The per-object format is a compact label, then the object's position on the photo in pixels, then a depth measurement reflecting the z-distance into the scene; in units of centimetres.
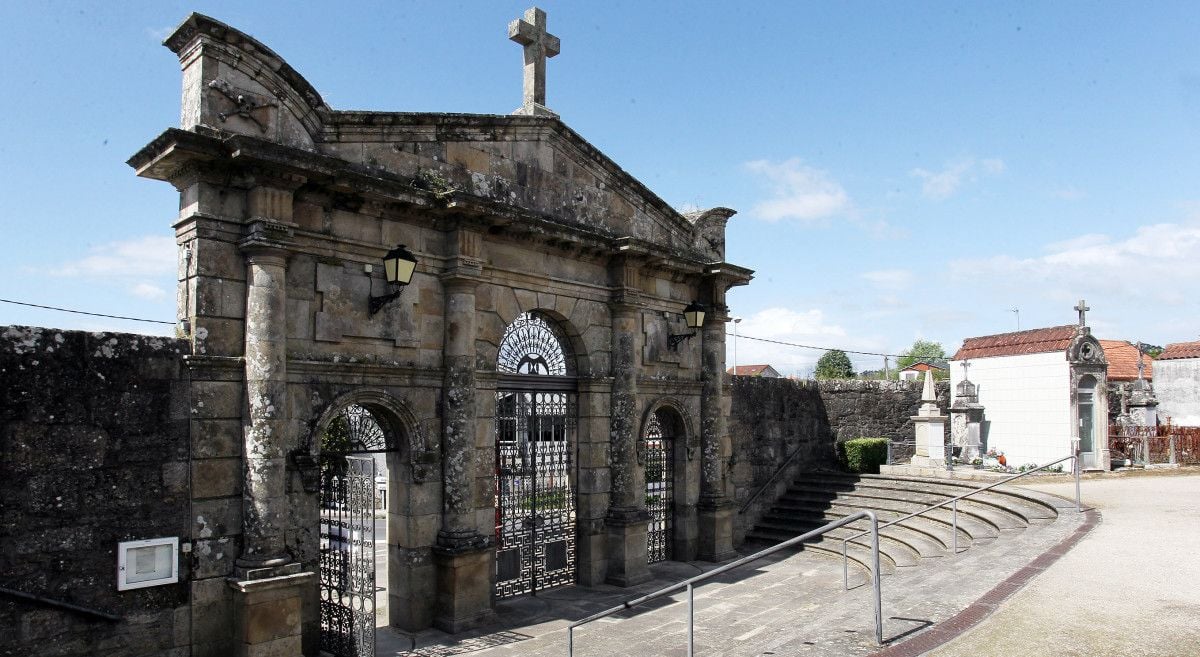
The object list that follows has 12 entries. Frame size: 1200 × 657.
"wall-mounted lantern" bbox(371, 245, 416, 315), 818
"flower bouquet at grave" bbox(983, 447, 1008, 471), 1873
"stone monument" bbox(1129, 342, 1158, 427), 1978
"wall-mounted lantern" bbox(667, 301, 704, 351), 1232
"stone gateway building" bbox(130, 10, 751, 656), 721
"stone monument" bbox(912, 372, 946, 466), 1706
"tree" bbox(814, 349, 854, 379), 7106
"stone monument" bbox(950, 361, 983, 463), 2002
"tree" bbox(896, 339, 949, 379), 9062
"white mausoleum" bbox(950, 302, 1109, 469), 1836
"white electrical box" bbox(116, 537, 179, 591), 665
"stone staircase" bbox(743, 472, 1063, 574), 1135
